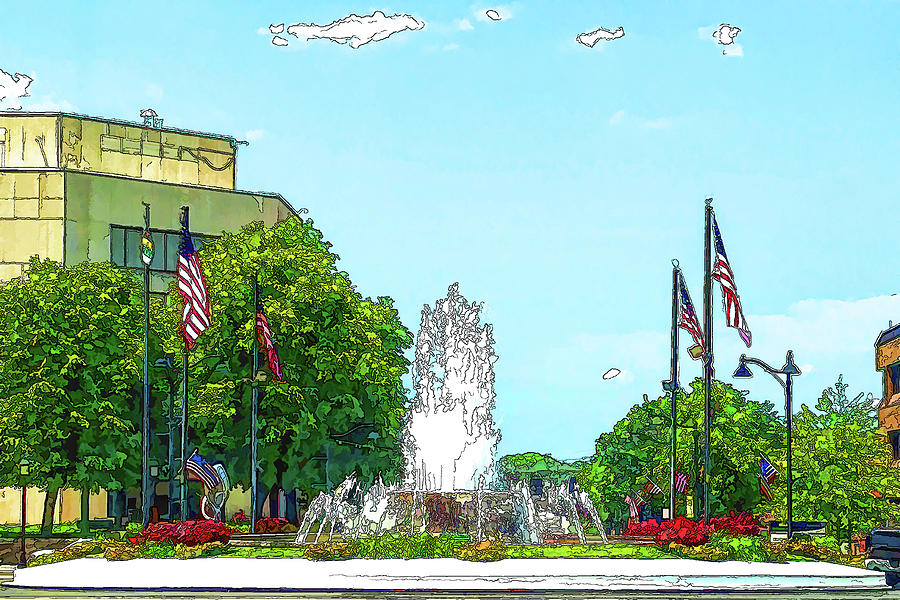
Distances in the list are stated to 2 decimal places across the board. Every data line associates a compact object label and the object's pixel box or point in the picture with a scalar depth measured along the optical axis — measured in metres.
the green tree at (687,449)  72.25
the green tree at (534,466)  147.12
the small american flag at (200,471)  49.56
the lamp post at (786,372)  50.28
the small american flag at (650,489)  69.69
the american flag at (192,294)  46.31
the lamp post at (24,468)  60.97
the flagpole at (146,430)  50.74
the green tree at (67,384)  60.69
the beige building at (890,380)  96.25
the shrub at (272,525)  55.91
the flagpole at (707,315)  46.25
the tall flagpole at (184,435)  49.45
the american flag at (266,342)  51.03
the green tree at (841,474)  56.75
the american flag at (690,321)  46.16
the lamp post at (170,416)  55.94
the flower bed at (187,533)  43.34
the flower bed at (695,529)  42.62
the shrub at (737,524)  43.72
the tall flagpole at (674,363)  53.09
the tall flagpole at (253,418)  53.31
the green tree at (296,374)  62.44
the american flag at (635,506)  64.25
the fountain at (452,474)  45.78
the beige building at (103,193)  78.38
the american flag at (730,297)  44.19
